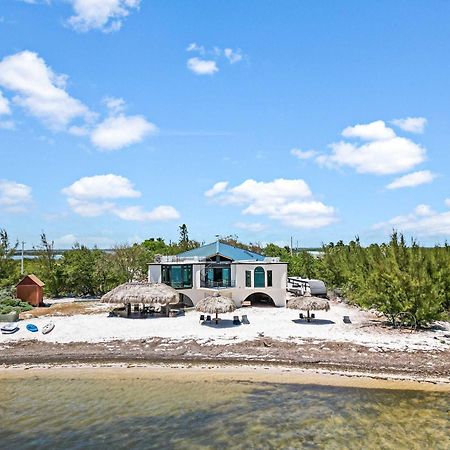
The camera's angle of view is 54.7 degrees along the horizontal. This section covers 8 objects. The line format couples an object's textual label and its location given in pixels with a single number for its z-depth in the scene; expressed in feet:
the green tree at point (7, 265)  141.08
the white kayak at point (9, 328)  91.76
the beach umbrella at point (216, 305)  92.48
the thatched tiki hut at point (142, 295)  103.60
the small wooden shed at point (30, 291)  128.36
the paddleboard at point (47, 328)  91.91
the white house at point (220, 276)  123.65
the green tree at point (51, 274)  149.28
